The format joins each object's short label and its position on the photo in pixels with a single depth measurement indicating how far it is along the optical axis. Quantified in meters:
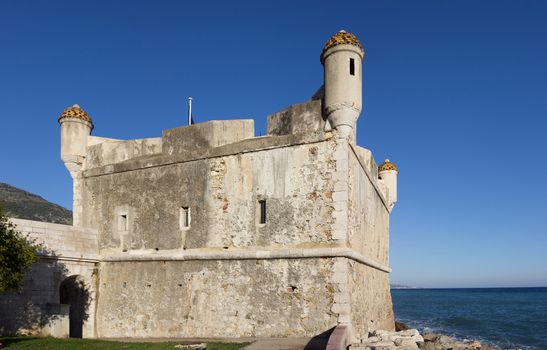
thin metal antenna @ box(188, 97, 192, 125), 15.71
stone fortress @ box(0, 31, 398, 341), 11.00
